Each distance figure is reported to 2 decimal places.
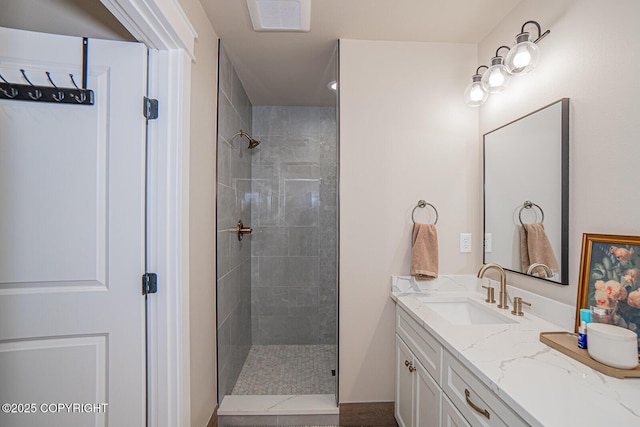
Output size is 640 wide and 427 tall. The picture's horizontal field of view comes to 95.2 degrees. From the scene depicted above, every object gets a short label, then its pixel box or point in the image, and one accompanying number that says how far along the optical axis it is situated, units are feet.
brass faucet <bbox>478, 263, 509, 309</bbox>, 5.08
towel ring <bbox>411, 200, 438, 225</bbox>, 6.32
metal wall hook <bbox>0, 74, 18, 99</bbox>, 3.75
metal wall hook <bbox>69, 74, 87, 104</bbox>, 3.92
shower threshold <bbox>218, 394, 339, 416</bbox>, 6.26
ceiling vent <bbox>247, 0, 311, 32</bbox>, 5.02
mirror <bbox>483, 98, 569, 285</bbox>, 4.26
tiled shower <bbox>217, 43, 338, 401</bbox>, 10.16
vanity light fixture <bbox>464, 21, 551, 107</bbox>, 4.51
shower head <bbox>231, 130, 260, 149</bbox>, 8.60
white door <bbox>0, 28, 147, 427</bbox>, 3.82
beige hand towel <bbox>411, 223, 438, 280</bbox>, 5.97
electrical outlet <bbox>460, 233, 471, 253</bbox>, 6.39
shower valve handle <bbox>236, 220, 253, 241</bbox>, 8.35
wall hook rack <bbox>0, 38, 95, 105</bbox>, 3.77
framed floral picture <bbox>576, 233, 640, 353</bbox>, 3.24
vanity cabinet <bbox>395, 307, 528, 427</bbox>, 3.06
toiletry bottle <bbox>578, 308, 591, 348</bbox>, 3.43
